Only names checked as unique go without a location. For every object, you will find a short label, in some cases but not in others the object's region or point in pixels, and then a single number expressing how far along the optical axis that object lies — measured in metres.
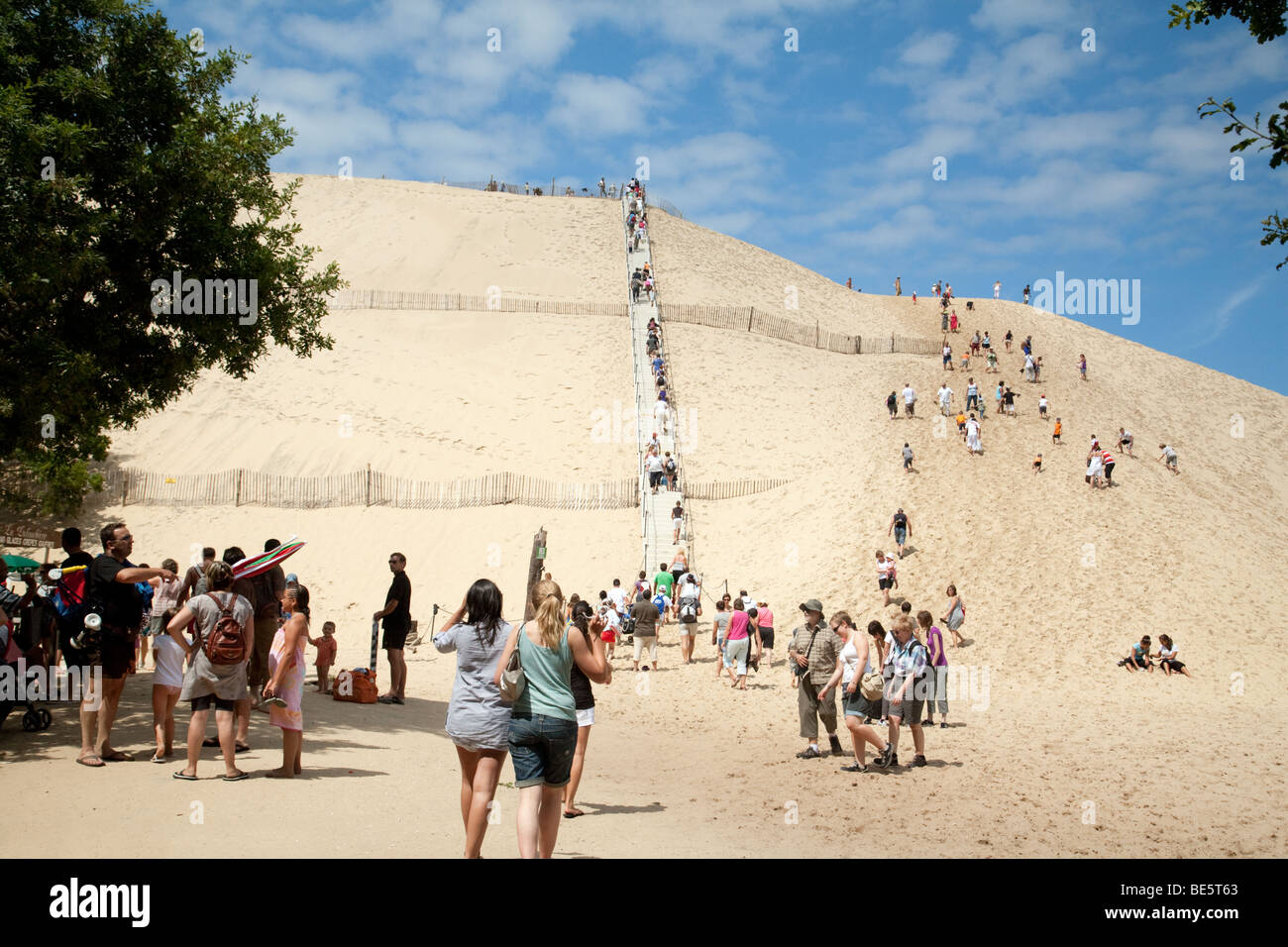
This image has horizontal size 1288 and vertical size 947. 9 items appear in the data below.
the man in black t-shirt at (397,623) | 11.84
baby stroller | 8.41
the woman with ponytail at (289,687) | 7.96
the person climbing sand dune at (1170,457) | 29.36
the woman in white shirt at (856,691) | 10.23
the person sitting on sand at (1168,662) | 18.56
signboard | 27.55
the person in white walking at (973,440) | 27.72
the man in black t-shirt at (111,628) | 7.98
